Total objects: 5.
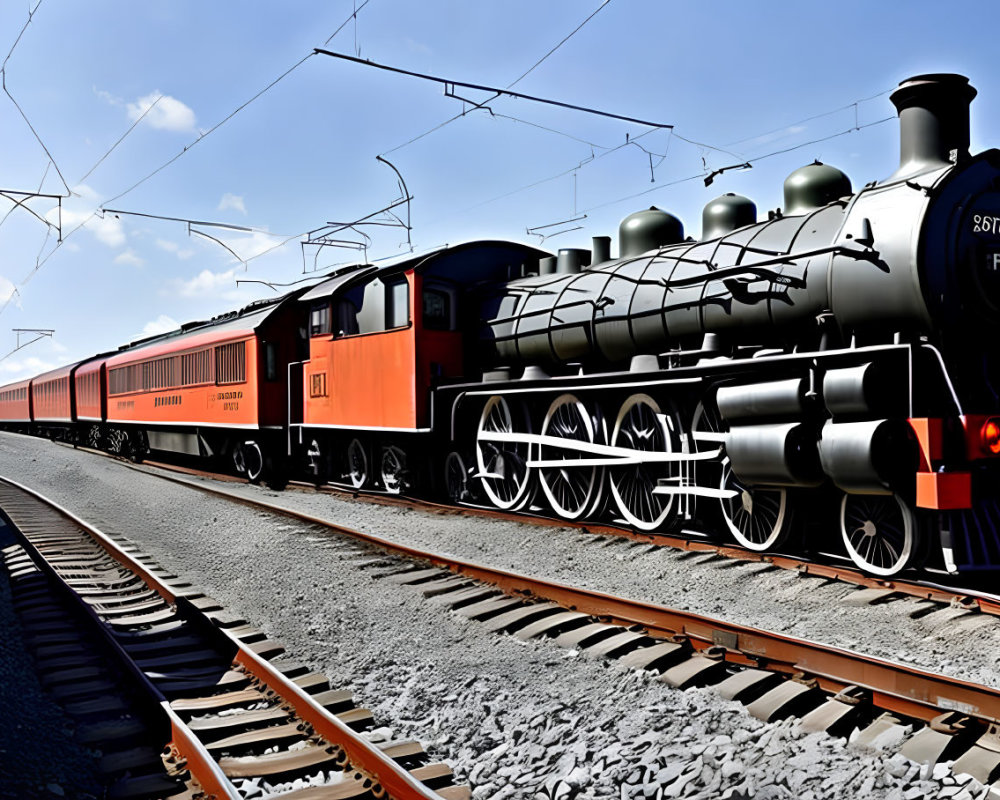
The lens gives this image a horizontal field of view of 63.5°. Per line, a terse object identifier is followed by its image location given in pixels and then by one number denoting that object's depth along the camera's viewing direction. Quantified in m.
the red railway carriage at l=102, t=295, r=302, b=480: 13.92
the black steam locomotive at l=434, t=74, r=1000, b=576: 5.68
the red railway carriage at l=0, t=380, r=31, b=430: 35.72
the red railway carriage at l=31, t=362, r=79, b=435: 27.52
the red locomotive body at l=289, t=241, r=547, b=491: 10.20
